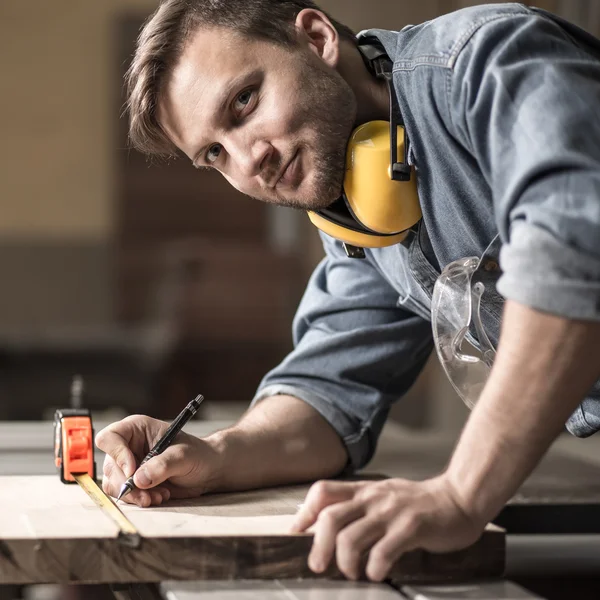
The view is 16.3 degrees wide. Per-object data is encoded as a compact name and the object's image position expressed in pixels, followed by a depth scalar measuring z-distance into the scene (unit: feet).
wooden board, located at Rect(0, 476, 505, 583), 5.88
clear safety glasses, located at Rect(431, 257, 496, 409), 6.72
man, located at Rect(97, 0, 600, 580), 5.86
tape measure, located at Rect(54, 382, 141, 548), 6.69
